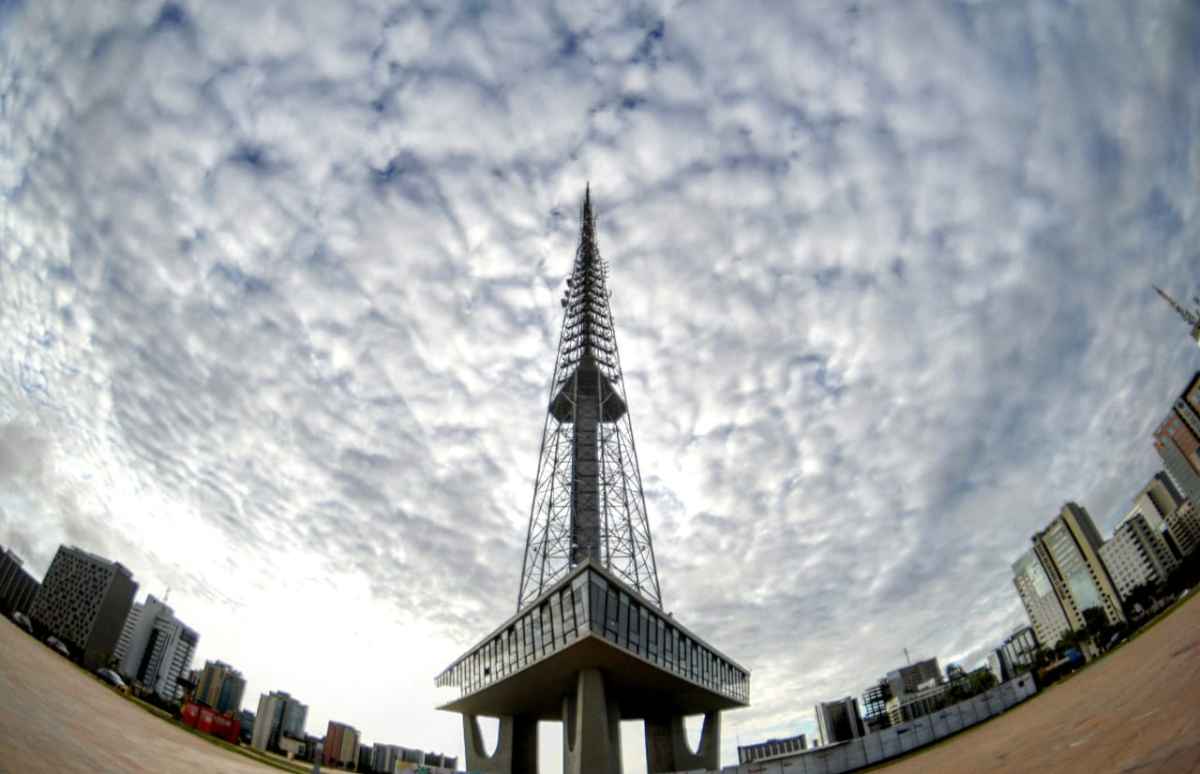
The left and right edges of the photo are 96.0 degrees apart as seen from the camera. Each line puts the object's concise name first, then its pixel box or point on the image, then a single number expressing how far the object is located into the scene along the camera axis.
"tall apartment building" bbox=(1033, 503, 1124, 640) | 145.50
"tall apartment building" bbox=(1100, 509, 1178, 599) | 138.25
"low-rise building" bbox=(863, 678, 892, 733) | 147.75
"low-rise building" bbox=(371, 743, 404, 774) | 86.62
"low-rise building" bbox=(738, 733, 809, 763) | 123.68
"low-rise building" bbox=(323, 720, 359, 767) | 71.21
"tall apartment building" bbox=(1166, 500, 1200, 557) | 127.18
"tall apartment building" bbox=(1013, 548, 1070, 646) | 170.50
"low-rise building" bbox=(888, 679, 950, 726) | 114.94
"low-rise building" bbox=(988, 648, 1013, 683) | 107.77
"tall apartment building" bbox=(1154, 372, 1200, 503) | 99.38
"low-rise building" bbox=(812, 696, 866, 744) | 125.19
